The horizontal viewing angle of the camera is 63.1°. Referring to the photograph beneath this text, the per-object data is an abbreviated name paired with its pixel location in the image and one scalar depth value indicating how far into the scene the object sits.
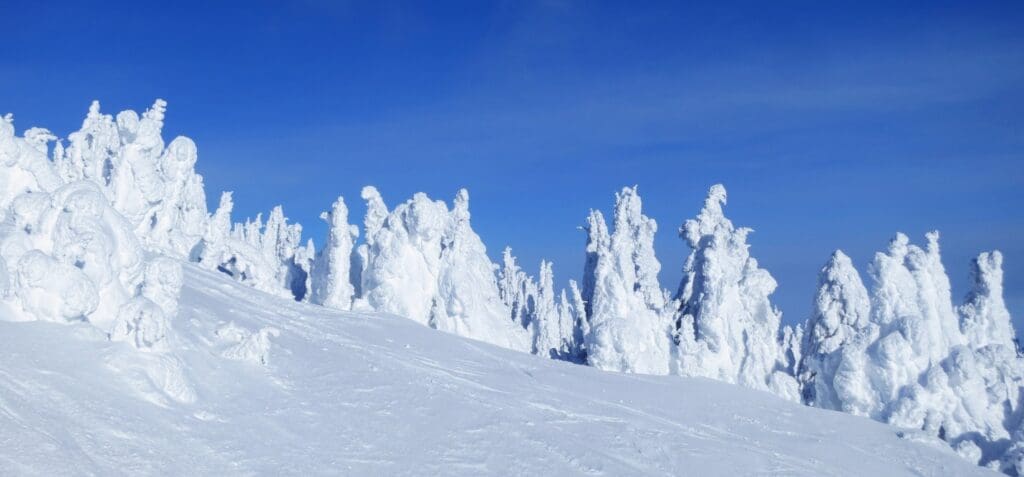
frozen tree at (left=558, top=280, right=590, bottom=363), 49.50
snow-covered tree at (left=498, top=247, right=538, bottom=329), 72.75
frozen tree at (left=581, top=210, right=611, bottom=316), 50.72
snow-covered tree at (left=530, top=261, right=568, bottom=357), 59.06
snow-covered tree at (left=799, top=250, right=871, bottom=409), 42.88
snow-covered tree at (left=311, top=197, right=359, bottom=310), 43.25
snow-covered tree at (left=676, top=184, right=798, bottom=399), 42.69
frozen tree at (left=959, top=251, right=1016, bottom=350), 43.16
